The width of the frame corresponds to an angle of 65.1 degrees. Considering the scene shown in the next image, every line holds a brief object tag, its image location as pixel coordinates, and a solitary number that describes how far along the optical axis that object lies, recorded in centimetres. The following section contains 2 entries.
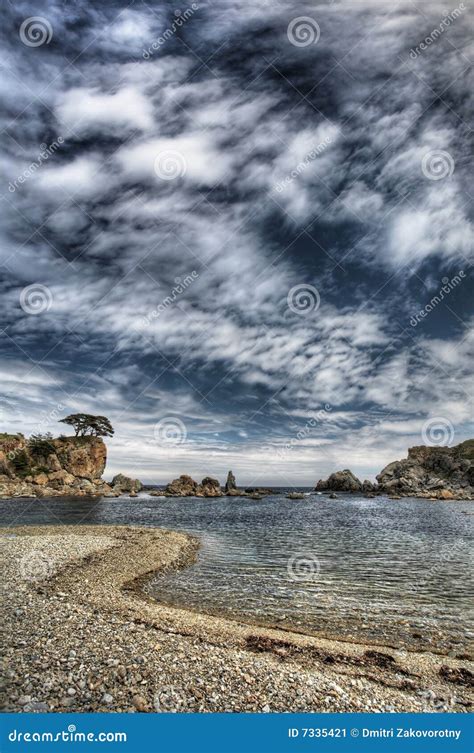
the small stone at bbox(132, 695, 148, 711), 763
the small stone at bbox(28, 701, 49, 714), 753
